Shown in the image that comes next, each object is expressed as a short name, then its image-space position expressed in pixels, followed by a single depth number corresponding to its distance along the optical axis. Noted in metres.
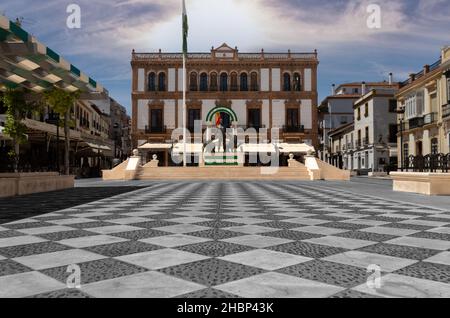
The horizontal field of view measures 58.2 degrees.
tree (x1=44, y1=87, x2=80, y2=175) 13.17
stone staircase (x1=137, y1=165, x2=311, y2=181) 25.45
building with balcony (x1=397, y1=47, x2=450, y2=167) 28.27
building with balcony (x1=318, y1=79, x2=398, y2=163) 59.62
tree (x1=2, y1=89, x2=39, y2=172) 12.82
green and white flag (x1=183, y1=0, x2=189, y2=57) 28.95
